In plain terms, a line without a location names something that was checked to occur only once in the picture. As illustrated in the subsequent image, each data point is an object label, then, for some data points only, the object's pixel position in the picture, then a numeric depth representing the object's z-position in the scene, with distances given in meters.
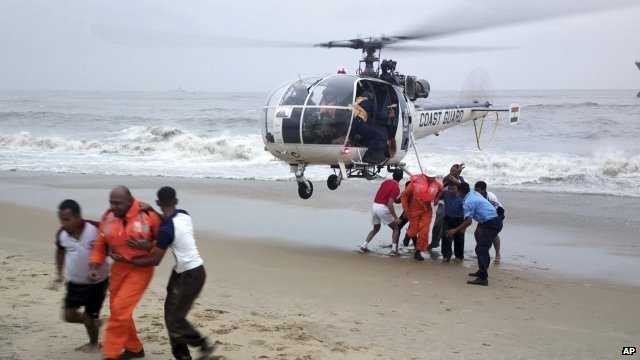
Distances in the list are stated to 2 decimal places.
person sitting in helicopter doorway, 10.91
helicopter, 10.64
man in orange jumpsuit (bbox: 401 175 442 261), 10.33
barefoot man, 5.43
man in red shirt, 10.71
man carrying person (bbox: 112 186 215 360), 5.15
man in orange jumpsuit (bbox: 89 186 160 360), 5.09
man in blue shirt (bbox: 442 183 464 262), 10.09
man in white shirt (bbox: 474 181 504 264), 9.64
